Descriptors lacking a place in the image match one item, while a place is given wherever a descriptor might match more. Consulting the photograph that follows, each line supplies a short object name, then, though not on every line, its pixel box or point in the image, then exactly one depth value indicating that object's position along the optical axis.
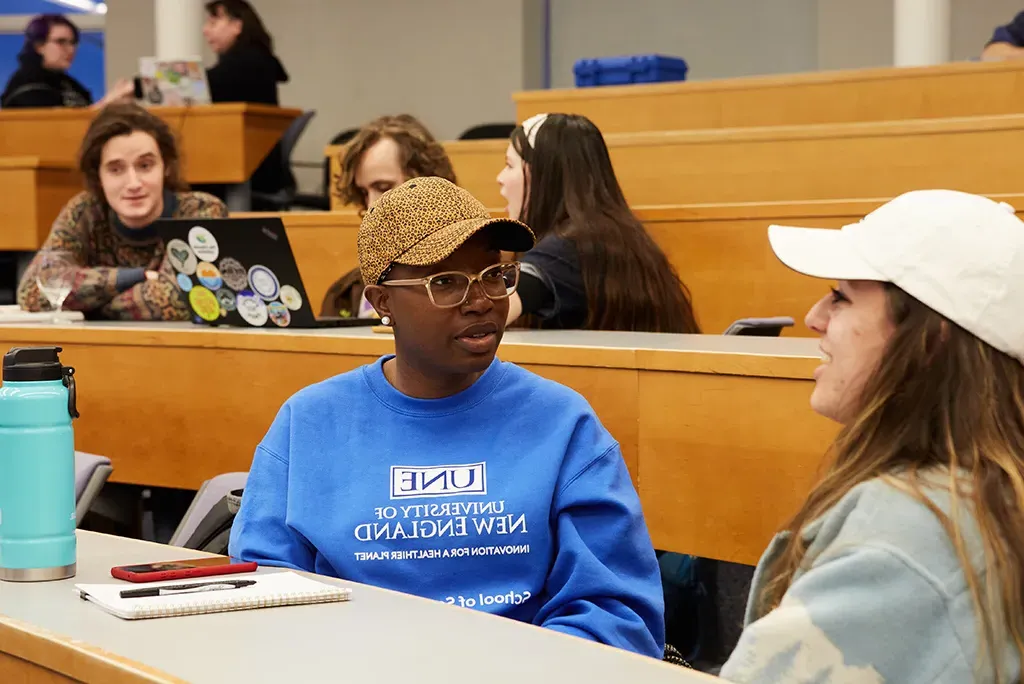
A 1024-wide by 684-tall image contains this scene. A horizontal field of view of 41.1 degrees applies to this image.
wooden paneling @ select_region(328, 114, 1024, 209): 4.12
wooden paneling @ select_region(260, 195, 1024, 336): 3.65
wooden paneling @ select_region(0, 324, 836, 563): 2.35
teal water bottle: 1.54
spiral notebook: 1.39
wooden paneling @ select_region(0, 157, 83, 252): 6.16
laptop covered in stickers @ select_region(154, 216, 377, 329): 3.08
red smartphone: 1.53
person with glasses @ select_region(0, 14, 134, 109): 8.02
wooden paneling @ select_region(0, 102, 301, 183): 6.80
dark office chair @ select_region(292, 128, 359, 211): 7.27
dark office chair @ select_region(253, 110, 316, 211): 7.14
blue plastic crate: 5.49
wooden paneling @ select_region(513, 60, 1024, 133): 4.73
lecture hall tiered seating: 2.40
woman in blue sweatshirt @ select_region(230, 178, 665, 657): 1.70
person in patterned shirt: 3.72
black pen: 1.45
